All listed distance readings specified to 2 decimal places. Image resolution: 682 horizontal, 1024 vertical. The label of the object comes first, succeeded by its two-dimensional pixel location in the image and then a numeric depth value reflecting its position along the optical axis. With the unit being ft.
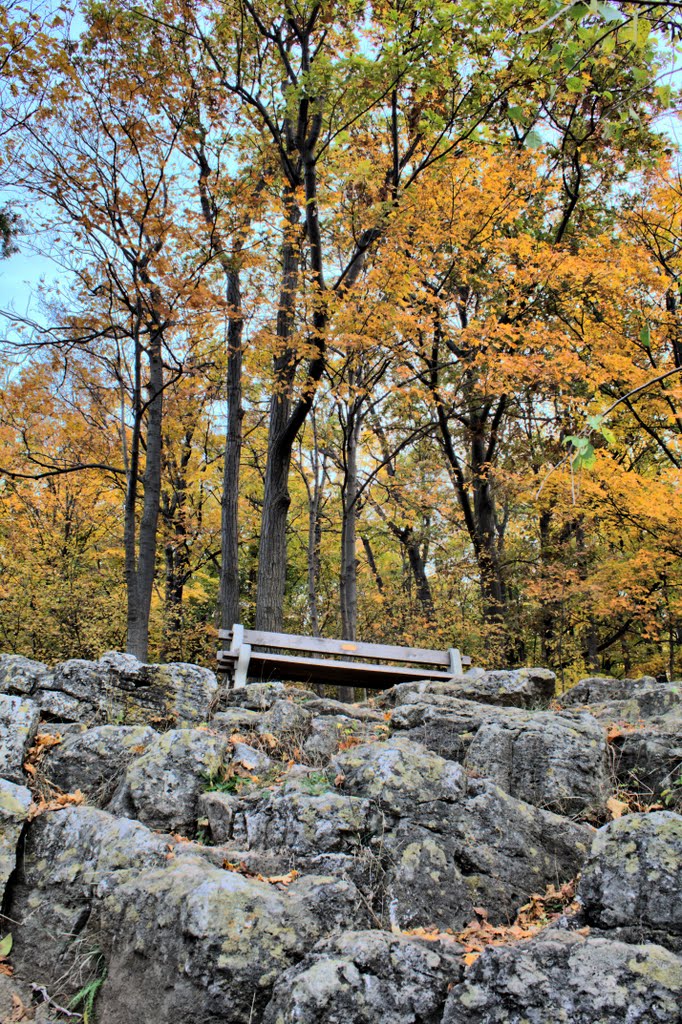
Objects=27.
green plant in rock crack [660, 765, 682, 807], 12.25
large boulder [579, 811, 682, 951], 8.85
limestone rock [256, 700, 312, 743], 16.55
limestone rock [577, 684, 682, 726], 16.81
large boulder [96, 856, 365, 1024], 9.03
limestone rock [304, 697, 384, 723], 18.51
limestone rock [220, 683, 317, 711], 18.88
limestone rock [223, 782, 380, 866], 11.92
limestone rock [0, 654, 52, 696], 16.72
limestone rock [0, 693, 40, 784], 13.47
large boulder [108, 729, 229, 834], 13.16
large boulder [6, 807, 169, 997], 11.01
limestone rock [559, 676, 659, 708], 20.25
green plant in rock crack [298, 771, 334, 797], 12.87
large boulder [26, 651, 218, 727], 16.90
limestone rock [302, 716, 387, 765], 15.78
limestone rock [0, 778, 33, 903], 11.85
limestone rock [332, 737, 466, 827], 12.18
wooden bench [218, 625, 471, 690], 23.41
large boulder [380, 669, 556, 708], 19.84
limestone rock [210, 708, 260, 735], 16.72
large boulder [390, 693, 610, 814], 13.42
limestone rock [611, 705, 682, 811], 13.23
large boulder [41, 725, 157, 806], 14.17
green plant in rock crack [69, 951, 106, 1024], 9.83
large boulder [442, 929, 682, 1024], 7.43
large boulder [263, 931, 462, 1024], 8.34
